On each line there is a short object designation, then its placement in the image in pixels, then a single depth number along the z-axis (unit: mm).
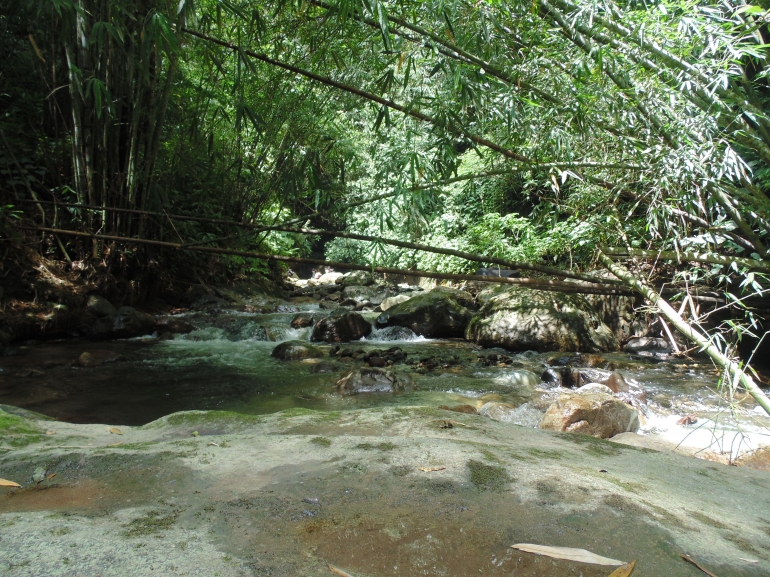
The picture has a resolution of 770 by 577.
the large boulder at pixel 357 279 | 14323
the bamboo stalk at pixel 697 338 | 2131
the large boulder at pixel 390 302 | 9995
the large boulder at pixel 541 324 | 6941
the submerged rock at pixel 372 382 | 4773
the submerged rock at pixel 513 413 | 3938
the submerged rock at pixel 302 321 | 7855
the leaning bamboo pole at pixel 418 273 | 3400
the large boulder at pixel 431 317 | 8000
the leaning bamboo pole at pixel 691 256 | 3316
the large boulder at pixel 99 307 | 6527
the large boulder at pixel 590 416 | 3561
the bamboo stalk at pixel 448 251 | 3288
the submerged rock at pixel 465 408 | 3848
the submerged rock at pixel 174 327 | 6945
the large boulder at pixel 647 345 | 6910
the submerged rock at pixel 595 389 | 4844
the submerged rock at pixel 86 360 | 5321
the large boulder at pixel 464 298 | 8906
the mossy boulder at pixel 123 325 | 6418
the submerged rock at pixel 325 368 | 5594
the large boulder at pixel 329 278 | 16384
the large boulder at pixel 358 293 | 11516
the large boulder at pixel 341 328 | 7391
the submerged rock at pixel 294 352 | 6168
